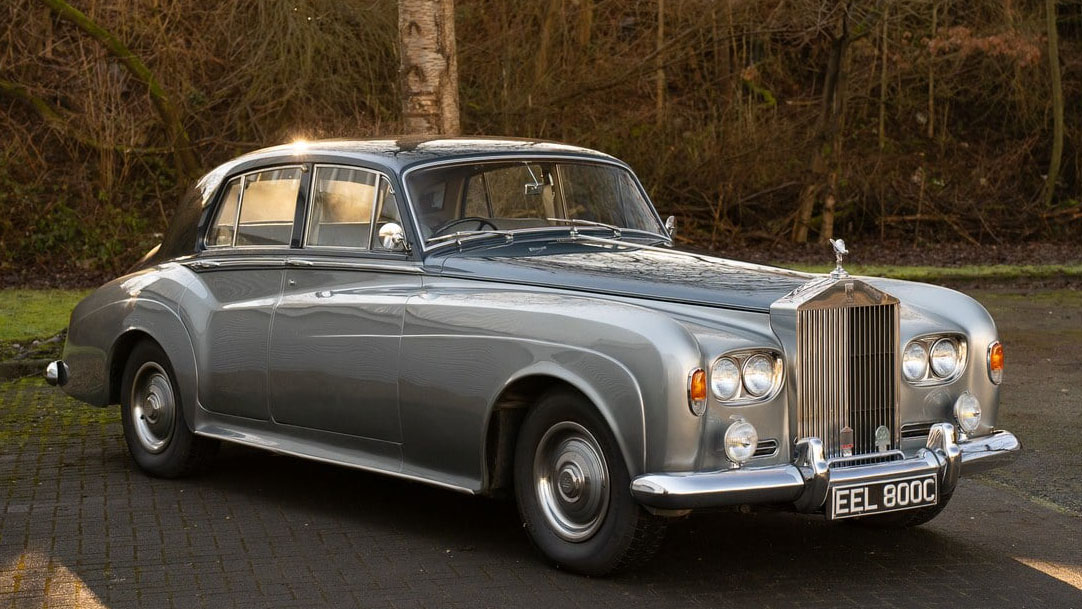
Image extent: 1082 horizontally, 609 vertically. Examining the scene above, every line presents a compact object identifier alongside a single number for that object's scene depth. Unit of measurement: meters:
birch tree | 11.95
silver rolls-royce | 5.07
